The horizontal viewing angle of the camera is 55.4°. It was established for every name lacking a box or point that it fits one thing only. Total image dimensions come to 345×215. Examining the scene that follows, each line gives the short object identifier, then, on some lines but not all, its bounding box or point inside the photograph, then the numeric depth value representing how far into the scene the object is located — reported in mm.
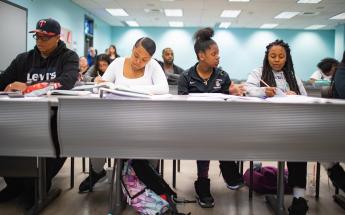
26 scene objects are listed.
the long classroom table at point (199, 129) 1294
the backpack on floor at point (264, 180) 2377
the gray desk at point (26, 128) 1298
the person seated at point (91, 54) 7377
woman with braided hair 2188
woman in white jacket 2096
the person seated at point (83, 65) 5041
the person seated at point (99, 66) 4012
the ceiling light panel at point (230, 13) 9391
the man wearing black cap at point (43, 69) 2057
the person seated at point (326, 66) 4018
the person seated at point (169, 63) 4277
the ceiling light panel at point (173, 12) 9453
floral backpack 1824
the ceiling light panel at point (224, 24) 11653
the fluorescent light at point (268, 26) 11844
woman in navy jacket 2143
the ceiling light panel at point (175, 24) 11789
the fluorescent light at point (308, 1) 7913
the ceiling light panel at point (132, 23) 11980
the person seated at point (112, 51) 6225
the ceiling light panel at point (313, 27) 11916
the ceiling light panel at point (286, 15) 9508
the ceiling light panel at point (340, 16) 9636
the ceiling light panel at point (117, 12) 9586
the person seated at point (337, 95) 1903
